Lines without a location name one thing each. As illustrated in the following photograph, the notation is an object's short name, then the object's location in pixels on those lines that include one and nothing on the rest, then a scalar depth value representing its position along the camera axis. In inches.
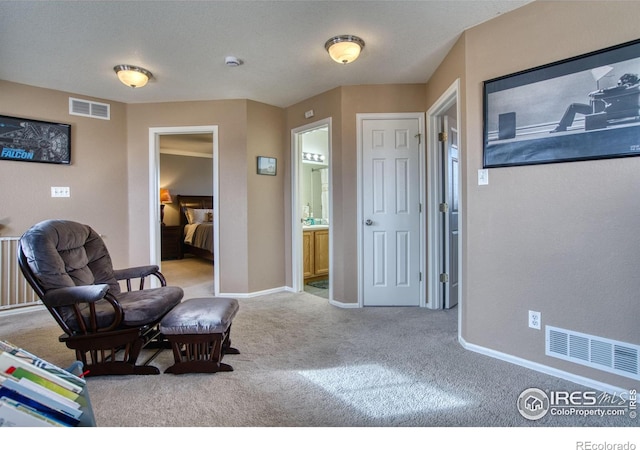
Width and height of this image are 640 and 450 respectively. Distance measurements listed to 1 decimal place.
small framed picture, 155.7
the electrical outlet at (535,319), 79.8
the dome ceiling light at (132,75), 114.3
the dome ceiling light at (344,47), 95.8
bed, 253.6
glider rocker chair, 73.9
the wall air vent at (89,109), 139.5
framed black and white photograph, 66.5
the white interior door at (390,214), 133.2
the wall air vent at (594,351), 67.3
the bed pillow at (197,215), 289.4
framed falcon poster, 125.0
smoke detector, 109.3
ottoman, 75.9
